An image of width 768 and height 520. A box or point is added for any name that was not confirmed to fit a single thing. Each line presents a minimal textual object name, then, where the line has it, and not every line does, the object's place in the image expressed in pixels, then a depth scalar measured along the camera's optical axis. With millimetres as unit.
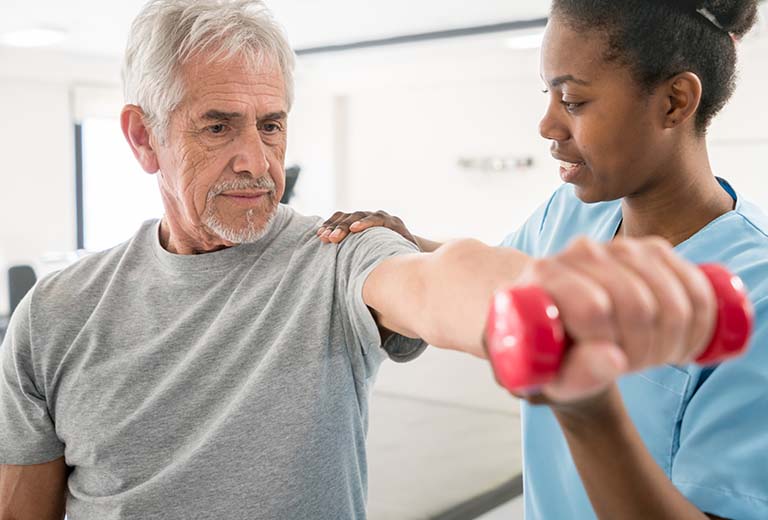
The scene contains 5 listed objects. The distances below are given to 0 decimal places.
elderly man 1048
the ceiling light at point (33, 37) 5836
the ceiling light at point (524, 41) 6158
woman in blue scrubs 846
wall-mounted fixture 7051
